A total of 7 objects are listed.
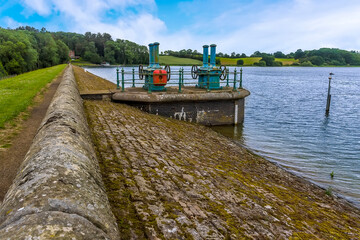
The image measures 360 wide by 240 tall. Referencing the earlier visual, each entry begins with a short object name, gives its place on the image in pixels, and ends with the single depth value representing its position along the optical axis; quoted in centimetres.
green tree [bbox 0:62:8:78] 4677
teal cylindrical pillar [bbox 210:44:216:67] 1434
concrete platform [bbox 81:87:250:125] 1178
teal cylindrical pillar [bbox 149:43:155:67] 1315
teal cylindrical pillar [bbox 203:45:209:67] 1442
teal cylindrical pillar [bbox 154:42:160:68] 1305
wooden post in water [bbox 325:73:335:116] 2085
